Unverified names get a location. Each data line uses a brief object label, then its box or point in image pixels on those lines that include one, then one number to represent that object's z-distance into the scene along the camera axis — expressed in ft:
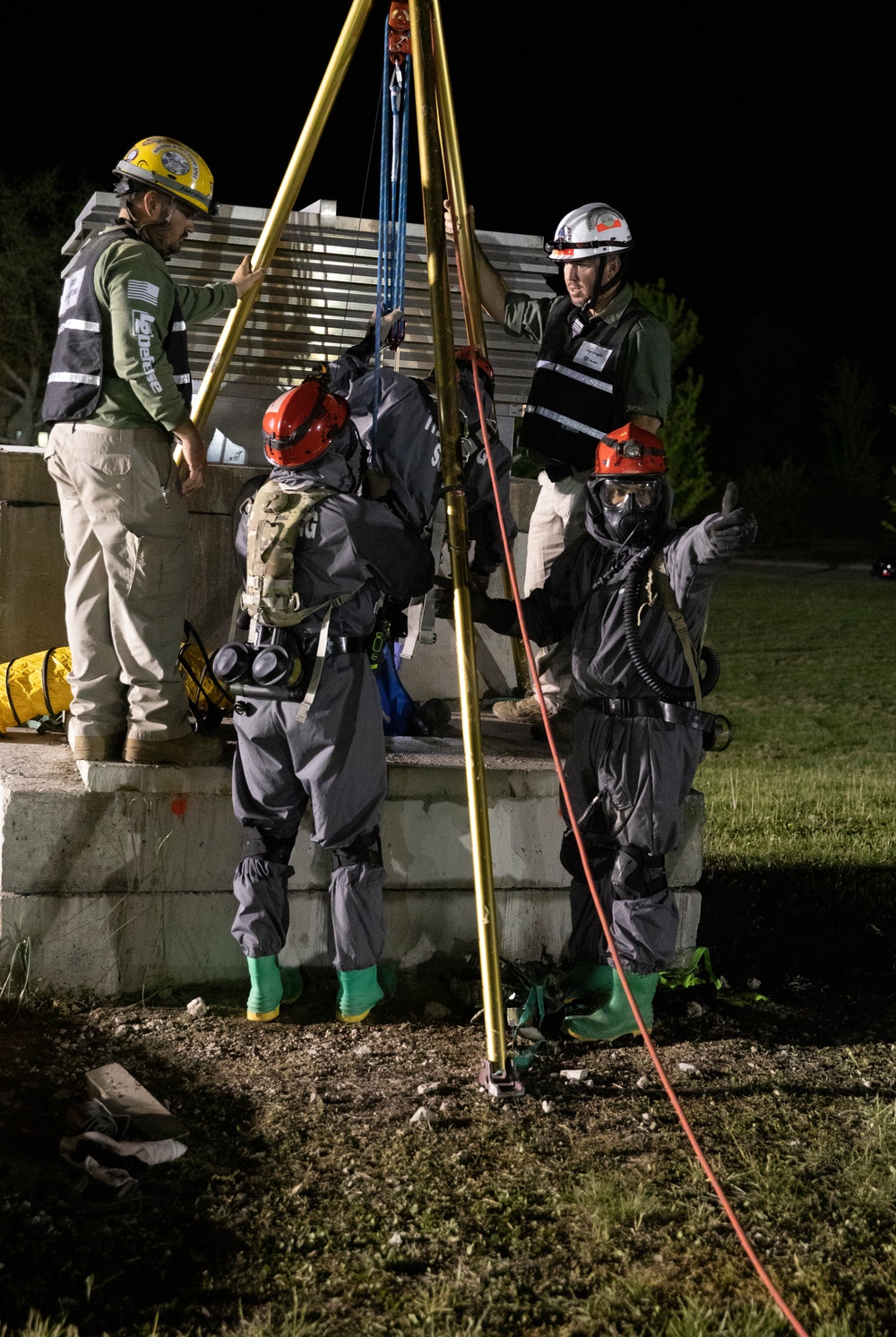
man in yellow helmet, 16.03
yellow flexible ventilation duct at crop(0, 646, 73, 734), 19.62
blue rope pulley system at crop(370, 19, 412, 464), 17.69
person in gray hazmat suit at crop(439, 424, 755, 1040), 16.11
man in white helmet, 18.63
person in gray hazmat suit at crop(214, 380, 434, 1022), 15.47
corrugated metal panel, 20.90
